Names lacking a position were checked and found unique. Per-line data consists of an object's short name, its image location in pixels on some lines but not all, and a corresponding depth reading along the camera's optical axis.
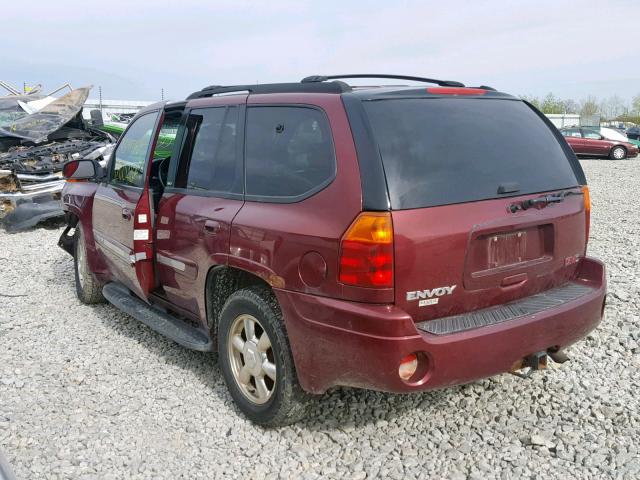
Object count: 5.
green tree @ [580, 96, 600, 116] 83.06
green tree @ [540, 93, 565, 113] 74.54
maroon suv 2.71
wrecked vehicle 9.69
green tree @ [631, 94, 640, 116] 81.00
